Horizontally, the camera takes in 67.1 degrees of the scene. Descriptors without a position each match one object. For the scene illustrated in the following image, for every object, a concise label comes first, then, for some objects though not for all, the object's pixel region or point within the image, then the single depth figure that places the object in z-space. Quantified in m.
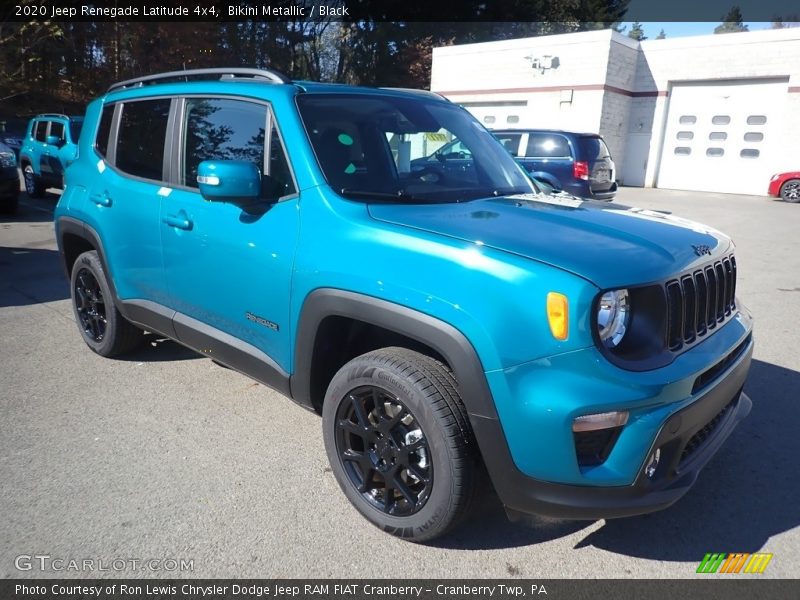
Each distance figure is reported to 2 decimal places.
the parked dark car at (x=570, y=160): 11.44
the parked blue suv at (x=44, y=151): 12.50
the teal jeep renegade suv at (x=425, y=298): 2.12
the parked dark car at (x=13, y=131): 19.99
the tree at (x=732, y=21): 50.98
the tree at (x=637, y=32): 70.86
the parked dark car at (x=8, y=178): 10.76
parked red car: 17.88
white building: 19.72
